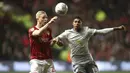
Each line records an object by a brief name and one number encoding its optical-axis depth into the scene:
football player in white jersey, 20.22
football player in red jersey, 18.20
